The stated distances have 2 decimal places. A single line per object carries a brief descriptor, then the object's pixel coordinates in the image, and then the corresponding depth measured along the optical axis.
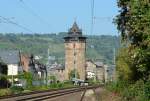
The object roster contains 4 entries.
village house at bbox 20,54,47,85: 164.94
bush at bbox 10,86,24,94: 84.72
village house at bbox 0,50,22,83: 142.66
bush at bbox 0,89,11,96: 73.09
